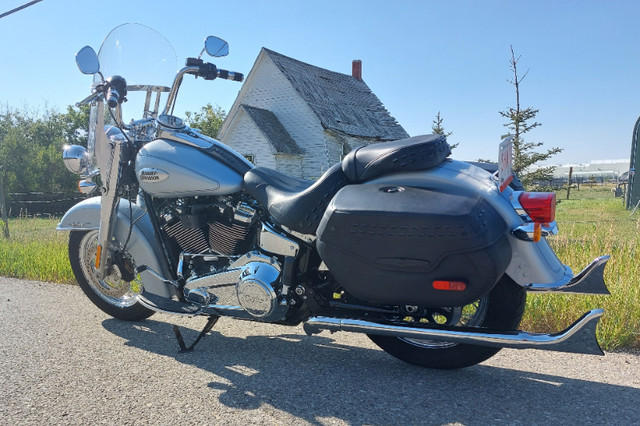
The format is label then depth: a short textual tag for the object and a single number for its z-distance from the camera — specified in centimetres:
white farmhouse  2075
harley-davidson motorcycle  227
